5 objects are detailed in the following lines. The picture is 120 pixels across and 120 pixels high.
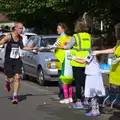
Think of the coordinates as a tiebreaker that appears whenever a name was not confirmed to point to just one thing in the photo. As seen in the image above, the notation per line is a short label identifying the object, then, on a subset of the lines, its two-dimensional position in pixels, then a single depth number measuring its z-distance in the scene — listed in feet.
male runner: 33.71
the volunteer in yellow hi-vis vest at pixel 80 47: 29.66
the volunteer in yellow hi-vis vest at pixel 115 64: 24.58
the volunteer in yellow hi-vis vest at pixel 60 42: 33.14
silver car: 42.83
